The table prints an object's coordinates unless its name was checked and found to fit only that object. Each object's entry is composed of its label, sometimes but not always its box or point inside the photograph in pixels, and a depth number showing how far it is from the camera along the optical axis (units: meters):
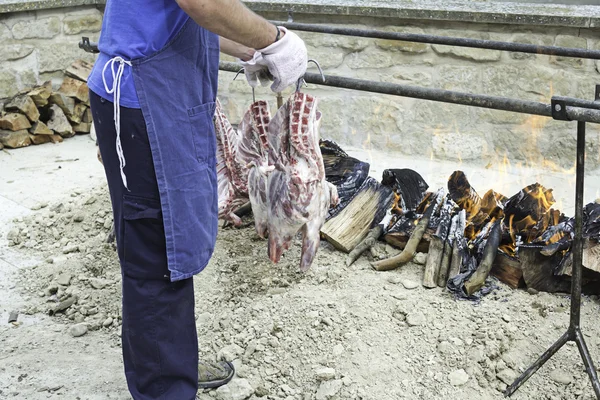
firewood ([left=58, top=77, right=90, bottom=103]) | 6.65
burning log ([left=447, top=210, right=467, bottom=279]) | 3.60
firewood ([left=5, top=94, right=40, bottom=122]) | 6.38
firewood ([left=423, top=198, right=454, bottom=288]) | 3.60
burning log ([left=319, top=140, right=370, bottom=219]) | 4.21
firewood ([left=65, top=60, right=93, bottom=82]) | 6.67
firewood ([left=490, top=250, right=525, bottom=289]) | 3.53
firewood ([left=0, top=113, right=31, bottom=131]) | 6.28
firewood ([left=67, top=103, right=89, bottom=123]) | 6.66
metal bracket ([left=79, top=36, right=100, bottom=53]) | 4.04
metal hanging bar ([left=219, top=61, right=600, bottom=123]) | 2.62
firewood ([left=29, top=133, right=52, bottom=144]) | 6.41
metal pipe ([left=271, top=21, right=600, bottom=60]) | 3.77
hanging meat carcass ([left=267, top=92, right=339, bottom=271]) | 3.06
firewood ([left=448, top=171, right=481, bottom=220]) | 3.98
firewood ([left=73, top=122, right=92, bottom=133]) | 6.71
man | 2.46
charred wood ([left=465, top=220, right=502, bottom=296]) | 3.47
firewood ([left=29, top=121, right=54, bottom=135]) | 6.39
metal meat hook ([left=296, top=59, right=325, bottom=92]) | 2.98
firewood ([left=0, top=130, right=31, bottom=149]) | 6.28
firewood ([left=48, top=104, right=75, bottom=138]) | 6.52
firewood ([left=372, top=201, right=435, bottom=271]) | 3.74
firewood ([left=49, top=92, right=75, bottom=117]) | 6.63
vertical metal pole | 2.85
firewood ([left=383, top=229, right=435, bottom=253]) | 3.80
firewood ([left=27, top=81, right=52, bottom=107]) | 6.48
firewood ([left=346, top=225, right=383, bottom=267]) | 3.84
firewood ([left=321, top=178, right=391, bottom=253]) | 3.93
